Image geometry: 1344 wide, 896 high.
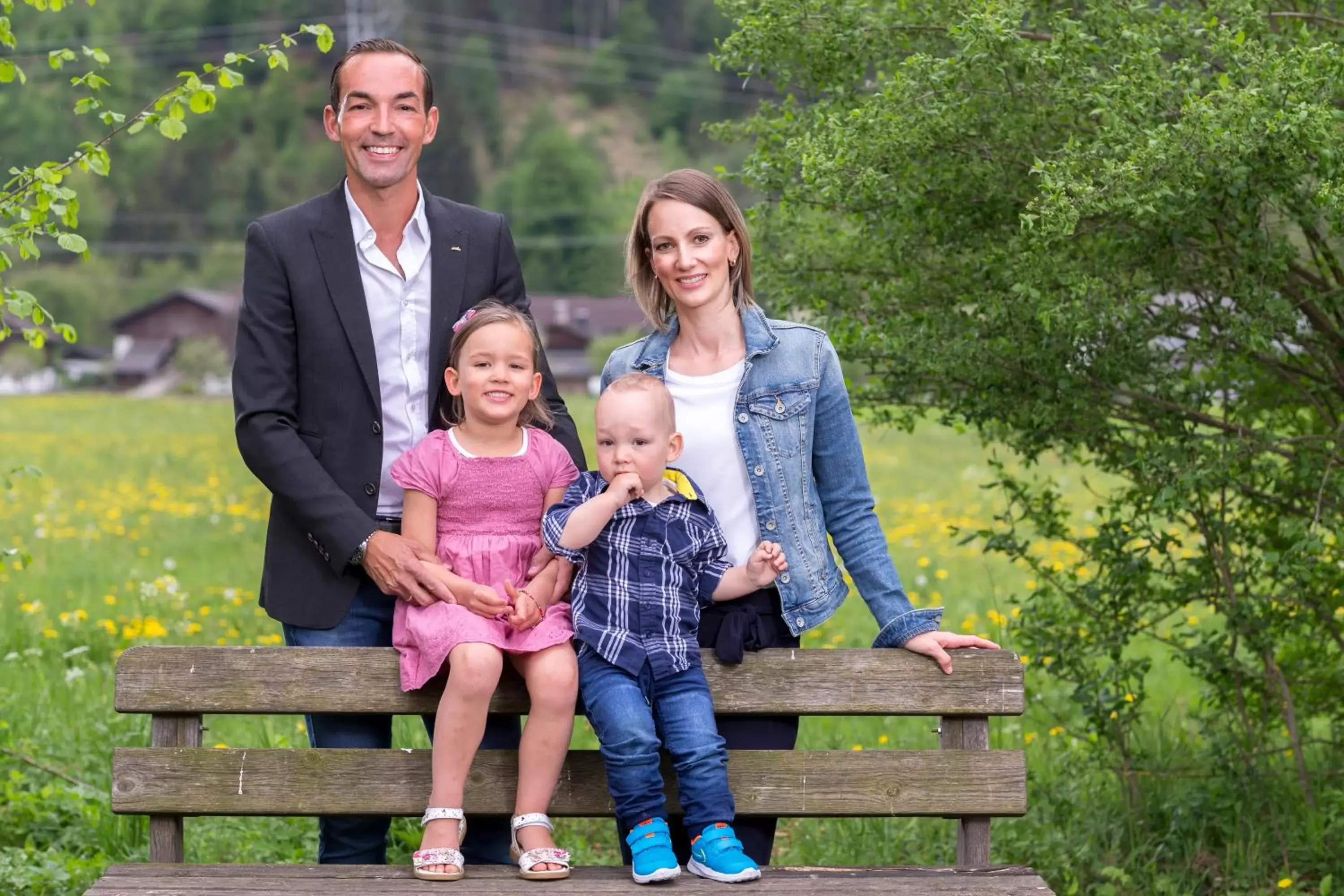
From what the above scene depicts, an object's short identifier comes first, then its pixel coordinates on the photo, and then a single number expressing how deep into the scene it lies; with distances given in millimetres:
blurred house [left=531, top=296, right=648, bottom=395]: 72812
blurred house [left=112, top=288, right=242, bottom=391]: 83750
